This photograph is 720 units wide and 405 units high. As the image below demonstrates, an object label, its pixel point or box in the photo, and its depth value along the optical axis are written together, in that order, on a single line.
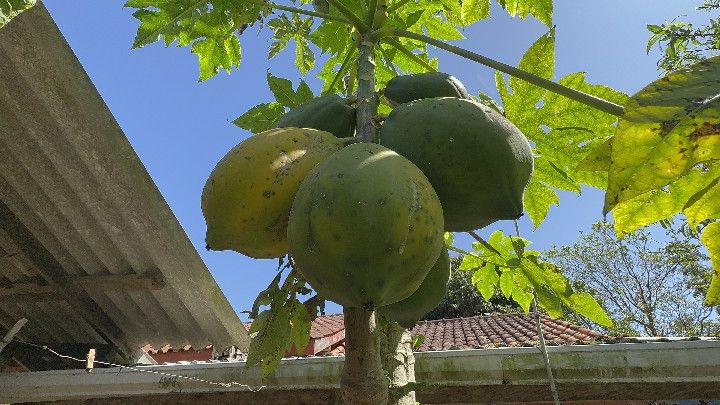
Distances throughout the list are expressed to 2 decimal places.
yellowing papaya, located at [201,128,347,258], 1.00
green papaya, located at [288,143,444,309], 0.80
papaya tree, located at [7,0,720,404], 0.80
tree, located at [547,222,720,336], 18.48
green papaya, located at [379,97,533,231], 1.01
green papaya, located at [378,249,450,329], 1.20
